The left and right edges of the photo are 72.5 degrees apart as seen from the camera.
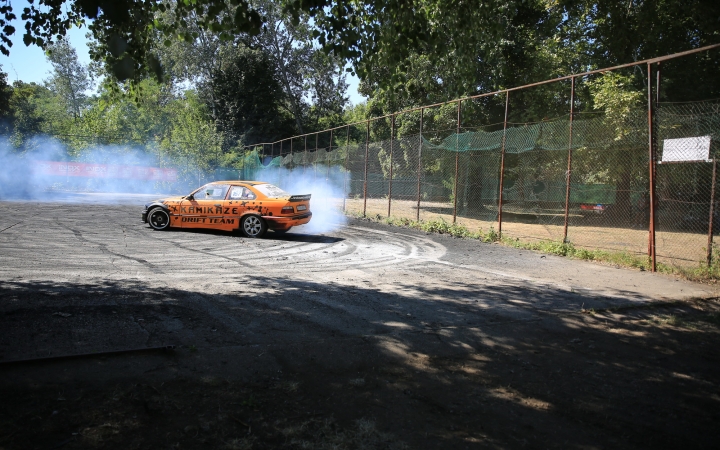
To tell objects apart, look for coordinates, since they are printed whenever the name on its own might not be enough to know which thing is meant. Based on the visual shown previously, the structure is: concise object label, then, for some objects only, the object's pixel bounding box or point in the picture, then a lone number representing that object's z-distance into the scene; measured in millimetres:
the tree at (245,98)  43219
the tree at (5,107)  32062
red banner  35094
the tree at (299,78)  48275
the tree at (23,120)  34453
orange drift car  12672
